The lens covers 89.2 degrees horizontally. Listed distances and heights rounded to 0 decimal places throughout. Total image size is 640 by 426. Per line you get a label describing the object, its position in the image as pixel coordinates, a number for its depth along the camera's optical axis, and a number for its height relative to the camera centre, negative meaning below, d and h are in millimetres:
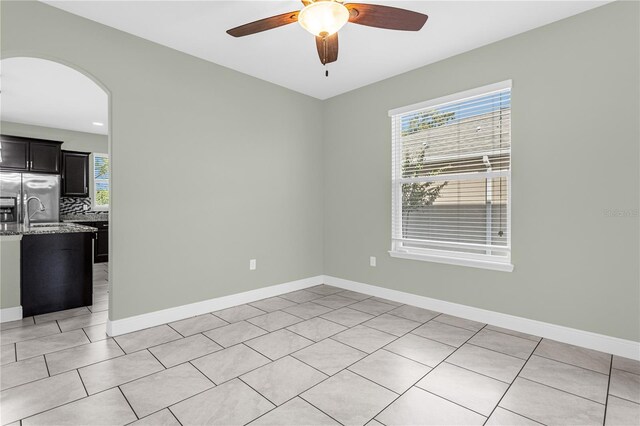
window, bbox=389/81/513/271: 3113 +336
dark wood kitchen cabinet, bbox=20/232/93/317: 3342 -683
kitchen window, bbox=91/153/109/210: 6852 +591
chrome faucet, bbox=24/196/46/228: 5491 +63
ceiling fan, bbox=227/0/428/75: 1831 +1164
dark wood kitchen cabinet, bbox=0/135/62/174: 5504 +970
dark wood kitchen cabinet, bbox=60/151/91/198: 6367 +717
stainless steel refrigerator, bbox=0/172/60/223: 5543 +304
